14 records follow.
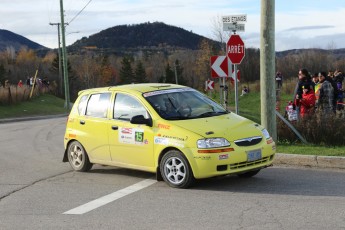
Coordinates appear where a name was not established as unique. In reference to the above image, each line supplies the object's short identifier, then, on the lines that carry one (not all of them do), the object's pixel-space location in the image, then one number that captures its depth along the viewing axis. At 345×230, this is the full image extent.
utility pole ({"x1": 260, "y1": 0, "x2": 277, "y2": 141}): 10.57
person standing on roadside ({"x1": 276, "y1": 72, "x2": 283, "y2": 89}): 45.07
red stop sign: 12.23
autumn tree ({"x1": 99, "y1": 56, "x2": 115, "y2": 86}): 133.12
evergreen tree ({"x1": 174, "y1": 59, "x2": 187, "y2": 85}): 108.99
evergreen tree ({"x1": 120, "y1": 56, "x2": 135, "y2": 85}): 112.38
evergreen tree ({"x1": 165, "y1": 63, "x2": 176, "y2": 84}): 108.47
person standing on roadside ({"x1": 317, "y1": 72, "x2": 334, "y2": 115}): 13.06
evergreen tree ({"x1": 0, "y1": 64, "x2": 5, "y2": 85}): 88.04
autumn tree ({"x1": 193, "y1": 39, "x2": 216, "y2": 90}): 72.65
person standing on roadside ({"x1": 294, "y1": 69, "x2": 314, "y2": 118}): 13.25
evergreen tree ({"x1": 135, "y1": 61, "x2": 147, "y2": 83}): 114.12
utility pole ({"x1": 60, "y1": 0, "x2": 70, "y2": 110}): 40.62
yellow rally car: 7.40
